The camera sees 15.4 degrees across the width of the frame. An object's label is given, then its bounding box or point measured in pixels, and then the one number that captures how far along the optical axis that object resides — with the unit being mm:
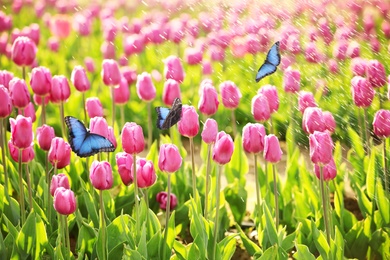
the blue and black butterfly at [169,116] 4699
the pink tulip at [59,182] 4715
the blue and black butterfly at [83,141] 4500
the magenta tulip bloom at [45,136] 5172
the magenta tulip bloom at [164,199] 6055
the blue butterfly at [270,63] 5383
